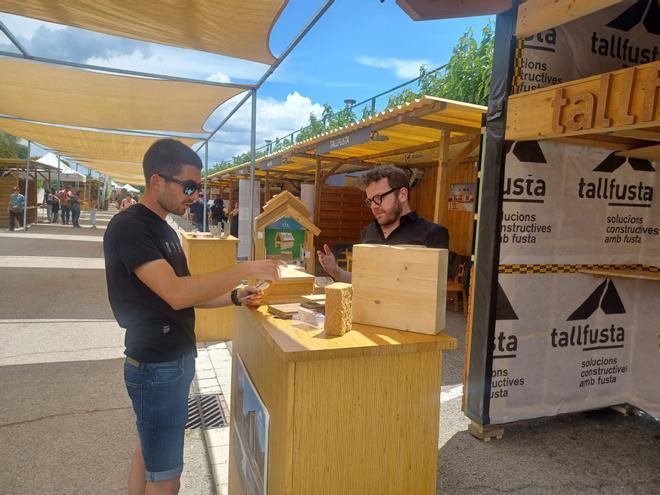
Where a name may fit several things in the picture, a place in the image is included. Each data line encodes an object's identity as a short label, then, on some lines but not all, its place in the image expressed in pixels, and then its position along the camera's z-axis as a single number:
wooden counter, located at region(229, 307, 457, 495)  1.38
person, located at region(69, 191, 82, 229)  22.73
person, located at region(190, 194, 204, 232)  14.95
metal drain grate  3.61
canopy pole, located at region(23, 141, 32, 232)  16.20
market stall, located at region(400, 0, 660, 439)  3.33
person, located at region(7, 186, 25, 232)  18.17
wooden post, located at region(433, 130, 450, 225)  5.78
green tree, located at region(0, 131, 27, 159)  51.13
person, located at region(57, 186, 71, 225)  23.34
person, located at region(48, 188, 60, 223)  23.95
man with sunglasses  1.73
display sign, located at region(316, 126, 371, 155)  6.43
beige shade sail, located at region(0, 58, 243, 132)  5.54
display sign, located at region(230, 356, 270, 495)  1.69
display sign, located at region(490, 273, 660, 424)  3.56
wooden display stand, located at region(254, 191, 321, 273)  2.20
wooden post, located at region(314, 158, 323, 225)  10.89
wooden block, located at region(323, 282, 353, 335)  1.49
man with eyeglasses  2.65
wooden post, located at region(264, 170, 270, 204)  15.41
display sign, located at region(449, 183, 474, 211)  9.97
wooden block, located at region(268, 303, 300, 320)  1.81
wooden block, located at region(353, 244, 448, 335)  1.50
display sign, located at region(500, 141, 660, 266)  3.42
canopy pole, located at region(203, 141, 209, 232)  10.30
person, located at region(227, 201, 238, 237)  13.35
